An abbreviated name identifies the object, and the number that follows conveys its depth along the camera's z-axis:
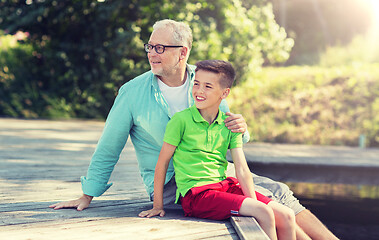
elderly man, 2.65
